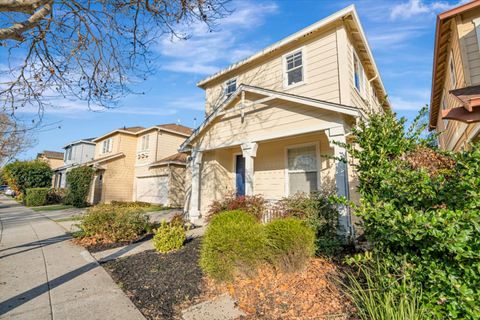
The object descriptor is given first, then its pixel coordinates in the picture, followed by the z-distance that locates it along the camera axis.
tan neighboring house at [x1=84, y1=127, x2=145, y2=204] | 18.98
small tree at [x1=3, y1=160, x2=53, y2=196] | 24.42
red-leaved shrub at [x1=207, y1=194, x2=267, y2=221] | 7.14
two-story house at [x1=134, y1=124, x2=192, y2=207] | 17.00
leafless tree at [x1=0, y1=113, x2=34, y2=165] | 8.32
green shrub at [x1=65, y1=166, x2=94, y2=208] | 17.20
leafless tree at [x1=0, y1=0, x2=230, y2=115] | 4.89
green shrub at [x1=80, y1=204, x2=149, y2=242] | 6.92
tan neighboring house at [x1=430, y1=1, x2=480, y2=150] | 3.13
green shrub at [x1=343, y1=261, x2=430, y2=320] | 2.25
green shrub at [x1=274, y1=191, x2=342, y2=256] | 5.09
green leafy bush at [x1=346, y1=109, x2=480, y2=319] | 2.04
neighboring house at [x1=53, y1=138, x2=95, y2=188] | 27.11
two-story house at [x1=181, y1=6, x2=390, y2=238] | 6.85
